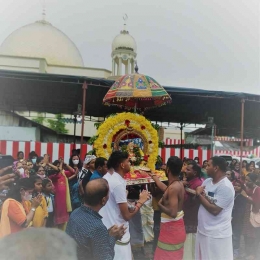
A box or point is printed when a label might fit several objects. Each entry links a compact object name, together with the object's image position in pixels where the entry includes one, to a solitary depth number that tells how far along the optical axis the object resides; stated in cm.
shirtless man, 350
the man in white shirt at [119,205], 313
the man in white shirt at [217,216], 346
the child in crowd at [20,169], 507
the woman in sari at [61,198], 520
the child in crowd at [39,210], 389
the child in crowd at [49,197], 467
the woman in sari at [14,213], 311
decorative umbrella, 567
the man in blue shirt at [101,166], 432
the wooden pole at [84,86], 796
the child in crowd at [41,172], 543
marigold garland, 552
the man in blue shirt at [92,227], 202
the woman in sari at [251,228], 518
